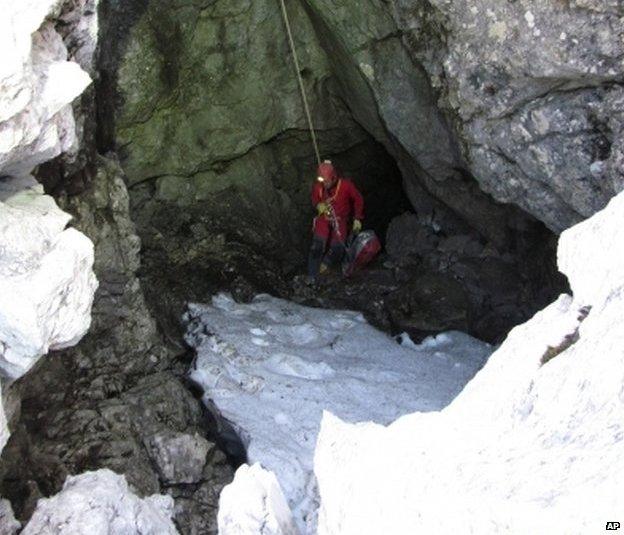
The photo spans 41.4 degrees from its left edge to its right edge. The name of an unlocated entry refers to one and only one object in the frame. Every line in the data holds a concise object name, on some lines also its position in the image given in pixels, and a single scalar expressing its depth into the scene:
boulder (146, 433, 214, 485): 7.70
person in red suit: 11.35
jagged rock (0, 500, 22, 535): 6.17
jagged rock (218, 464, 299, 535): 5.43
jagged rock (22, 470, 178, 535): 6.16
